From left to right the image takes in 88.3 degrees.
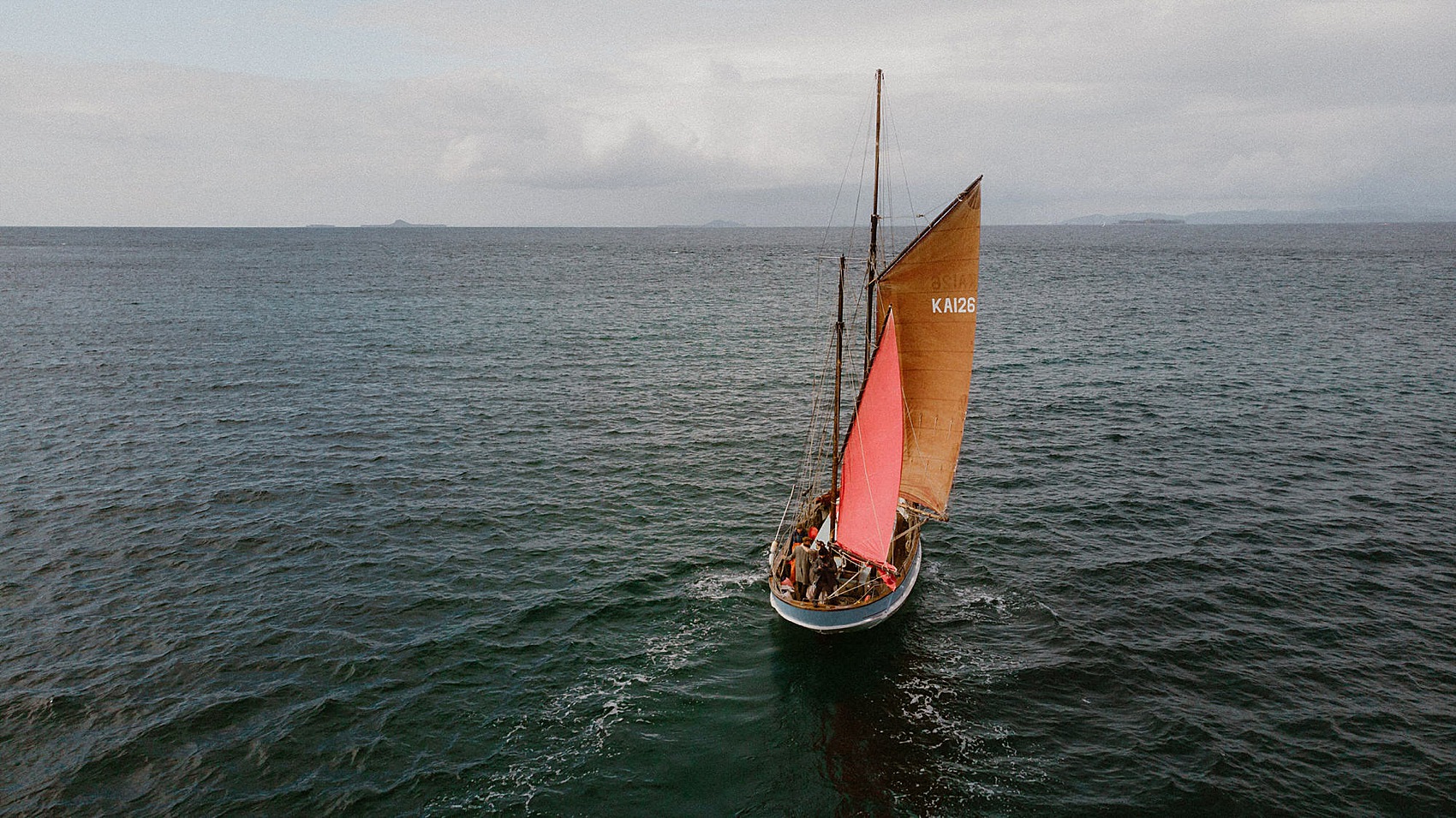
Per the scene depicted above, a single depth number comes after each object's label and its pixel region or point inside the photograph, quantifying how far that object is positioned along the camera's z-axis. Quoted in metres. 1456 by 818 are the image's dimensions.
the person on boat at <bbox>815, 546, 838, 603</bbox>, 30.52
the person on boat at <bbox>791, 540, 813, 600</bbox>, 30.42
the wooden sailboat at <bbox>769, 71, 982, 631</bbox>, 29.09
